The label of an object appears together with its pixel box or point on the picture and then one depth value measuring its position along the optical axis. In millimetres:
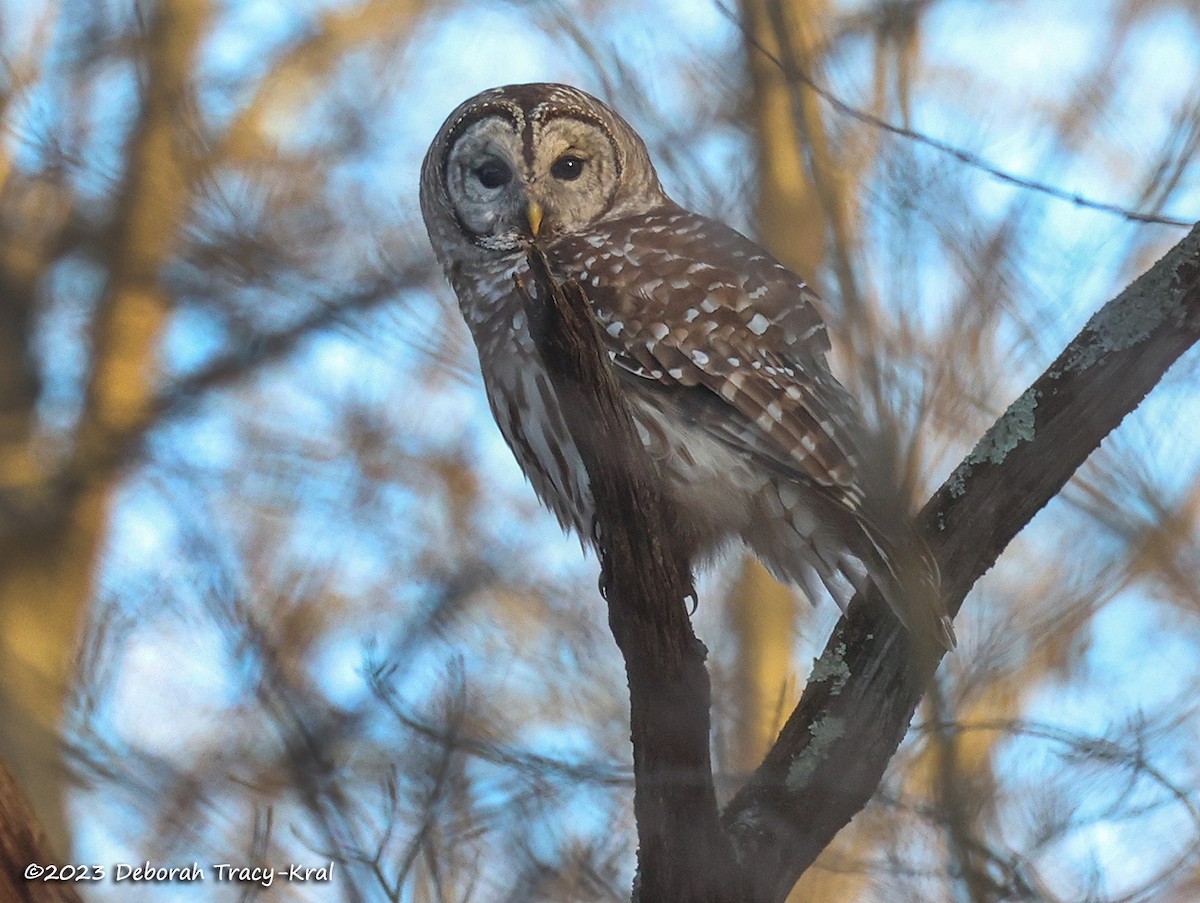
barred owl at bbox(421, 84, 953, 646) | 7254
